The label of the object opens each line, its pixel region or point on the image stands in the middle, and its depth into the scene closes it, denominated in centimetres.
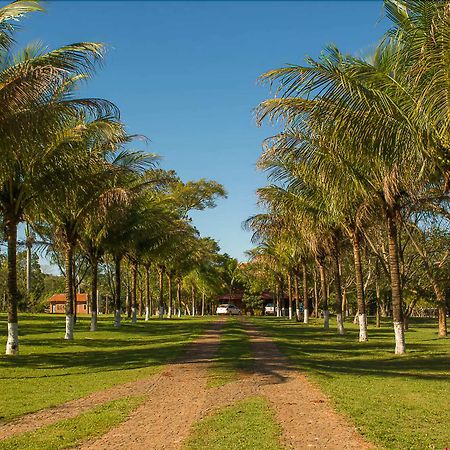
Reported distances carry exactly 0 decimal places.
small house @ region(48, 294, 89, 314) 9084
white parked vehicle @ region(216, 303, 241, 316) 6919
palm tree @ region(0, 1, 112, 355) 1275
